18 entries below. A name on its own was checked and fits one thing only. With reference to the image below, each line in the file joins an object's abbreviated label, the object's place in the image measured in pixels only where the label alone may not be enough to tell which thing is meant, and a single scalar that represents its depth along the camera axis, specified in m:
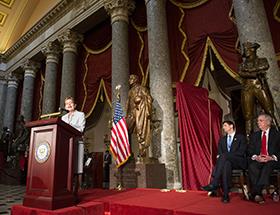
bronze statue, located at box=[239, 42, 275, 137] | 3.26
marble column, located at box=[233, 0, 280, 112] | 3.68
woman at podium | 2.93
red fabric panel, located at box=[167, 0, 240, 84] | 5.00
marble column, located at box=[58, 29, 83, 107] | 8.22
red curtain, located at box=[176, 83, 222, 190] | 4.17
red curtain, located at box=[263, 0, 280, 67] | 4.40
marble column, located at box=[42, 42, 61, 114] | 8.93
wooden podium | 2.12
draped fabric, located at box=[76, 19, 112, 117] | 7.80
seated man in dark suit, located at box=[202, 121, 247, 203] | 2.50
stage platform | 1.97
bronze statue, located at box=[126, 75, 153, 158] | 4.43
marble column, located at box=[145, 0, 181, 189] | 4.78
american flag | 4.25
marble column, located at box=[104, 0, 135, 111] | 6.23
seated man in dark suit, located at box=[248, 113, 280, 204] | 2.35
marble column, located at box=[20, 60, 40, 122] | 10.66
